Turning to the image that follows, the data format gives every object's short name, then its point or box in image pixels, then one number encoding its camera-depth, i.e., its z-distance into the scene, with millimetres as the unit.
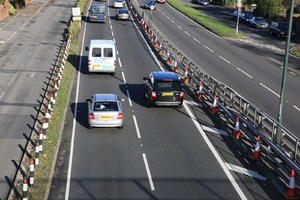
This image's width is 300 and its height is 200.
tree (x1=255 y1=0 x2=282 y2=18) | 70688
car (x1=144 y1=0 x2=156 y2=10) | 77000
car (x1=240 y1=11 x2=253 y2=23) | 68700
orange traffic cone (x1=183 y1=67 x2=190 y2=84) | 31769
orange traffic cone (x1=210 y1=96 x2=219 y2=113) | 24953
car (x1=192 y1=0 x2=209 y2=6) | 94250
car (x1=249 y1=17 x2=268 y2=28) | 64688
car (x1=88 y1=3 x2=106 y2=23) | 58875
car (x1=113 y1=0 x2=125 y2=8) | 75069
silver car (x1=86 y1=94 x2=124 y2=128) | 21531
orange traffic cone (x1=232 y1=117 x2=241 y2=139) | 21172
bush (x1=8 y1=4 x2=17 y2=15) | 63128
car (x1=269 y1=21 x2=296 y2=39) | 56512
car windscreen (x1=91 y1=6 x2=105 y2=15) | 59406
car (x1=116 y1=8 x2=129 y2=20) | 62312
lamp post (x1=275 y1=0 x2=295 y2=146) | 17948
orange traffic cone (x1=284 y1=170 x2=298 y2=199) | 15523
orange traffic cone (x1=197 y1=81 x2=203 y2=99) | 27938
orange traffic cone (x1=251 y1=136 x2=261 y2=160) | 18688
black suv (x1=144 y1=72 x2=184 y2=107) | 25062
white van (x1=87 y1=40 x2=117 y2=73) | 32562
